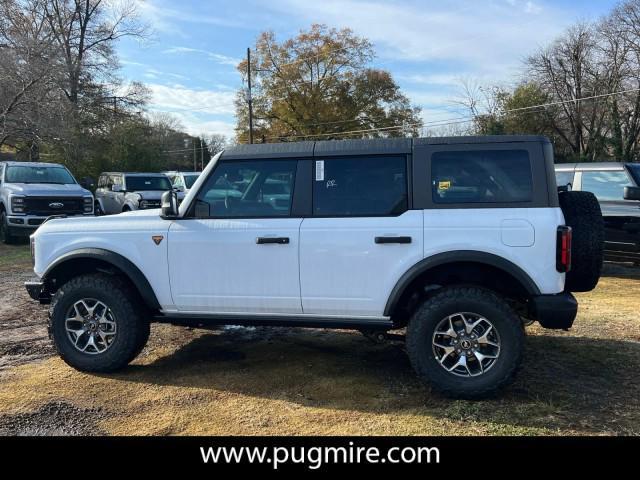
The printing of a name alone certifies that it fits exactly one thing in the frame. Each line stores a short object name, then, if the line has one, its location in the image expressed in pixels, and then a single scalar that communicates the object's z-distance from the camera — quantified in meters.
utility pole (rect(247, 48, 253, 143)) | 33.97
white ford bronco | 3.78
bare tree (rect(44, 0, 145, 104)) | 29.70
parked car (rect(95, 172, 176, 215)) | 16.05
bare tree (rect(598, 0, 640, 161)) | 33.81
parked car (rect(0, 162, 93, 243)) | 12.72
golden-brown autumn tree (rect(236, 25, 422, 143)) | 44.94
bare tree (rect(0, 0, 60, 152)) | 16.86
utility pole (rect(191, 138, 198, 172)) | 70.60
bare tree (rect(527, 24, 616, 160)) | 35.50
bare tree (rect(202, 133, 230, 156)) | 75.57
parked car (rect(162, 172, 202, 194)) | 19.94
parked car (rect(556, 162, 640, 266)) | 8.58
